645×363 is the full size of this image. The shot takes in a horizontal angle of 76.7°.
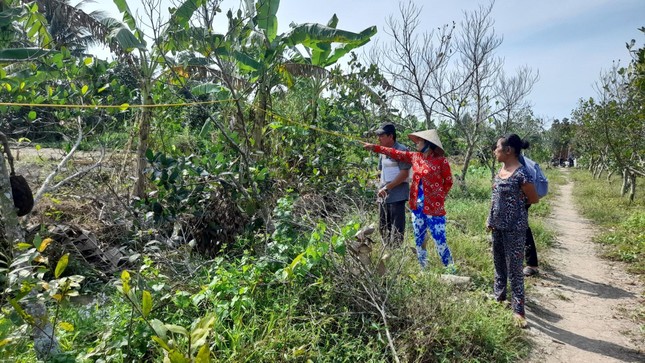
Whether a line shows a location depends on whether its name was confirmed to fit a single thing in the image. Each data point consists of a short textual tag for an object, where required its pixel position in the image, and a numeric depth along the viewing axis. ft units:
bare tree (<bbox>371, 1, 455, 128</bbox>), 30.40
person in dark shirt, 10.58
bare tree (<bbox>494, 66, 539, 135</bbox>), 37.06
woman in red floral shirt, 12.46
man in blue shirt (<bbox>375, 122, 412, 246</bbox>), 13.56
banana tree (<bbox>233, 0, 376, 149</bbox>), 13.65
